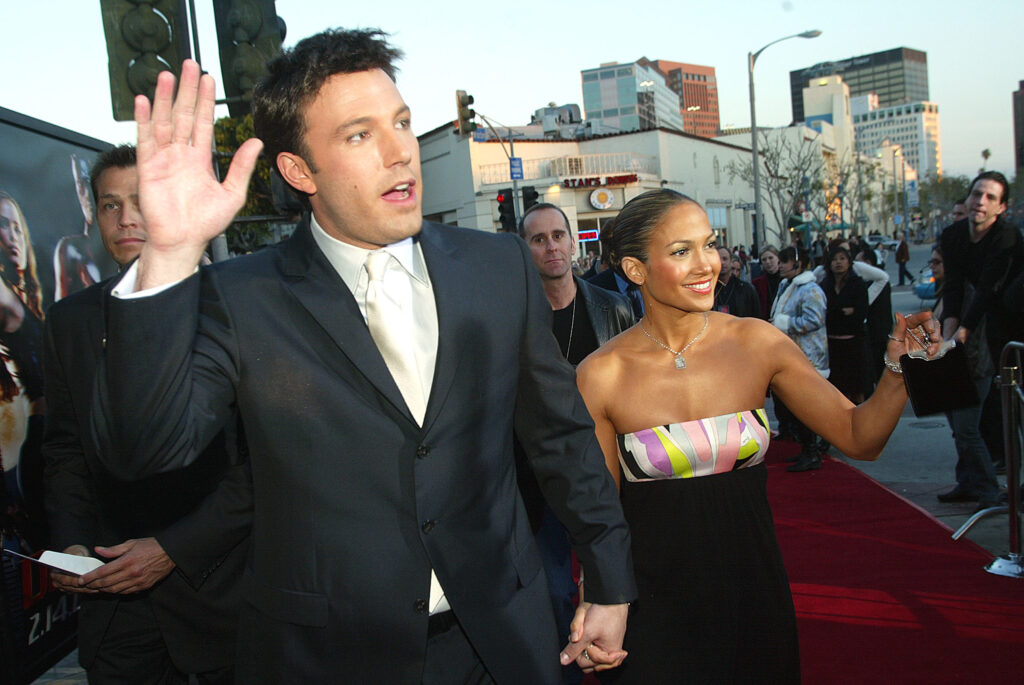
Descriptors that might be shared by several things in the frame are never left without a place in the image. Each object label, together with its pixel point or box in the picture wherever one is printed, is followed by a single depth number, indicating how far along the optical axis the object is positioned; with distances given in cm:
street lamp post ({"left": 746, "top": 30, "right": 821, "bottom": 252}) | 3048
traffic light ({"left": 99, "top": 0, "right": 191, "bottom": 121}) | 385
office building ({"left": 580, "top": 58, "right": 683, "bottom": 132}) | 12838
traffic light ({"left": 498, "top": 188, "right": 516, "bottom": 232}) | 1506
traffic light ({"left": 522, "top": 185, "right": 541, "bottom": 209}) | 1397
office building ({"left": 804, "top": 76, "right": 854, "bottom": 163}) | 9925
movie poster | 288
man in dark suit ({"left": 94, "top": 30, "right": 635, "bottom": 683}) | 178
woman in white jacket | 755
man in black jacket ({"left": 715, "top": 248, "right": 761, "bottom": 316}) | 806
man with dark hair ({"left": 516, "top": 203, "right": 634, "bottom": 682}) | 455
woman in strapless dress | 266
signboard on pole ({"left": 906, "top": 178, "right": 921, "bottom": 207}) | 10112
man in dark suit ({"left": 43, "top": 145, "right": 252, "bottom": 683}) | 237
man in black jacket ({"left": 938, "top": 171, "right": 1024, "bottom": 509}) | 573
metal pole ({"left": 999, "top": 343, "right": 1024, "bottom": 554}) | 500
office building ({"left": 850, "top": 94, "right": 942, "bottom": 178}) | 19362
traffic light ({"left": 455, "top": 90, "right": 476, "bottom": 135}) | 1906
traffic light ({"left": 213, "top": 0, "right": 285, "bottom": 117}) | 430
